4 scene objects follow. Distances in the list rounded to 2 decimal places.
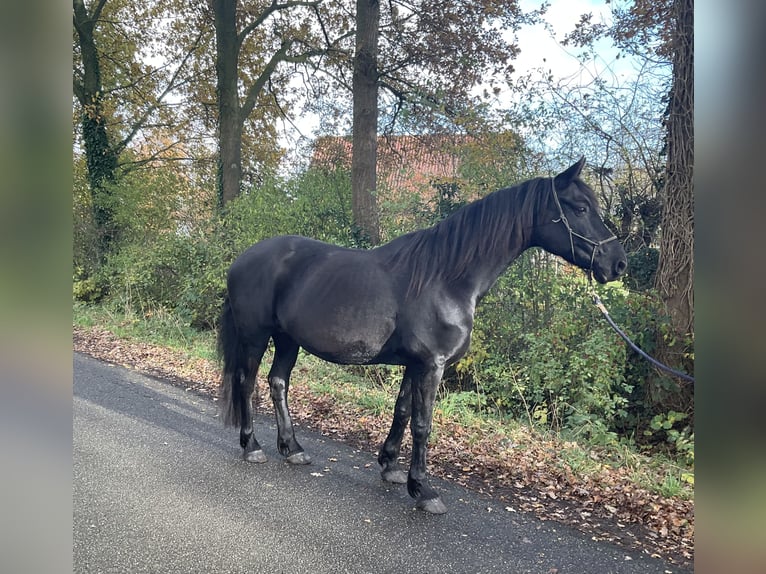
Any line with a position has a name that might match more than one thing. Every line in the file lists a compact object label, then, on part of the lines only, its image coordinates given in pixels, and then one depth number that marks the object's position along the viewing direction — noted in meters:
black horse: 3.11
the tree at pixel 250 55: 10.73
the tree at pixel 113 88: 12.38
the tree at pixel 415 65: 7.70
